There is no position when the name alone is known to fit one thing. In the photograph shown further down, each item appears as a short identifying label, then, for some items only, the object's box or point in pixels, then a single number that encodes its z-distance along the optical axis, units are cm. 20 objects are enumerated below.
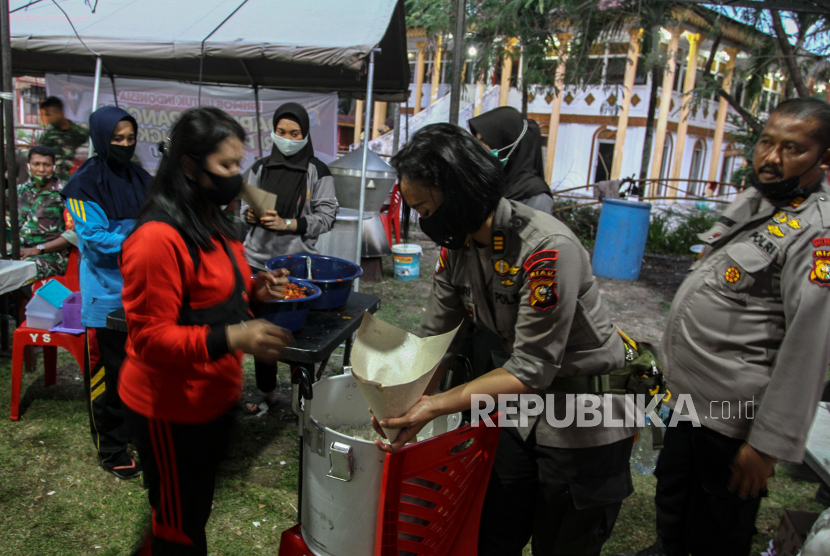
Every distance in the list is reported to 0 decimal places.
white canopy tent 455
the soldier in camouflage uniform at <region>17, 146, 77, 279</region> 447
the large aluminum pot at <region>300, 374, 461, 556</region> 167
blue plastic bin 795
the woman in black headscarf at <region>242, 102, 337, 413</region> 367
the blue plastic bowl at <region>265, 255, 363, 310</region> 279
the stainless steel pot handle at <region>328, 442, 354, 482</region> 166
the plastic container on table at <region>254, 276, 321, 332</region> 222
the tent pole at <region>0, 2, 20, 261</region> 380
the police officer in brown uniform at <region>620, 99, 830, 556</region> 168
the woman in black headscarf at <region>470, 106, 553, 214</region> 293
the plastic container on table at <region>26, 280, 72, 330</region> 343
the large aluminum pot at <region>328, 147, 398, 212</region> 705
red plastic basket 160
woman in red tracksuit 157
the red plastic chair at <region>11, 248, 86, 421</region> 341
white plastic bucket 744
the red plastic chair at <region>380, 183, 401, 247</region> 830
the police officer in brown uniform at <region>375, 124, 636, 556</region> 150
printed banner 659
